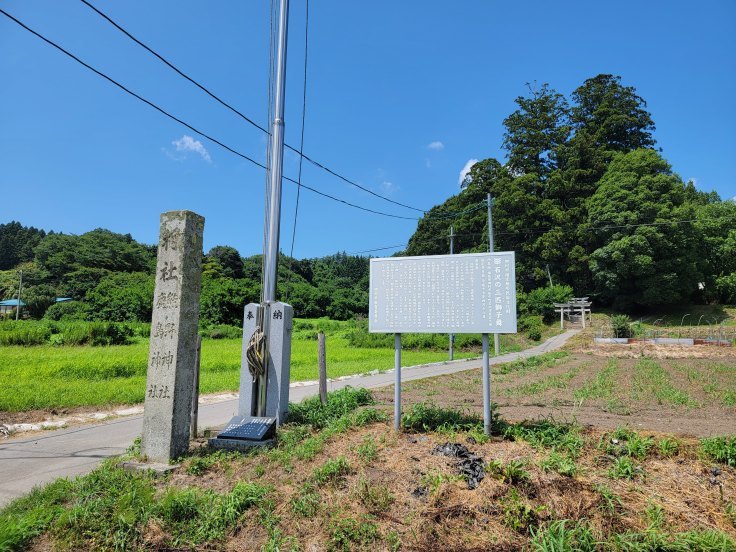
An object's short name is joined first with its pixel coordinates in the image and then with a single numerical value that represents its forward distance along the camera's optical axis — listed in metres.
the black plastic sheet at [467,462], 3.77
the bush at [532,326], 31.36
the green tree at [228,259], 55.72
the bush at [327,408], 6.18
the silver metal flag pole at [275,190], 6.29
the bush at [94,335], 20.26
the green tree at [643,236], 33.31
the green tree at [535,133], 47.09
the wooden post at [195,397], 5.25
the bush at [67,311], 35.59
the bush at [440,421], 5.06
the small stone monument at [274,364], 6.00
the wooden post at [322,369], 7.31
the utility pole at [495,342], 22.91
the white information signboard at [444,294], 5.04
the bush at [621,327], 27.80
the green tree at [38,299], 41.97
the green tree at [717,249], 35.66
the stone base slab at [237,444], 5.01
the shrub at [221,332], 29.75
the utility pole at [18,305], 39.23
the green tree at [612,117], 44.41
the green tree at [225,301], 35.09
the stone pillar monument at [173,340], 4.75
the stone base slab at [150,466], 4.39
